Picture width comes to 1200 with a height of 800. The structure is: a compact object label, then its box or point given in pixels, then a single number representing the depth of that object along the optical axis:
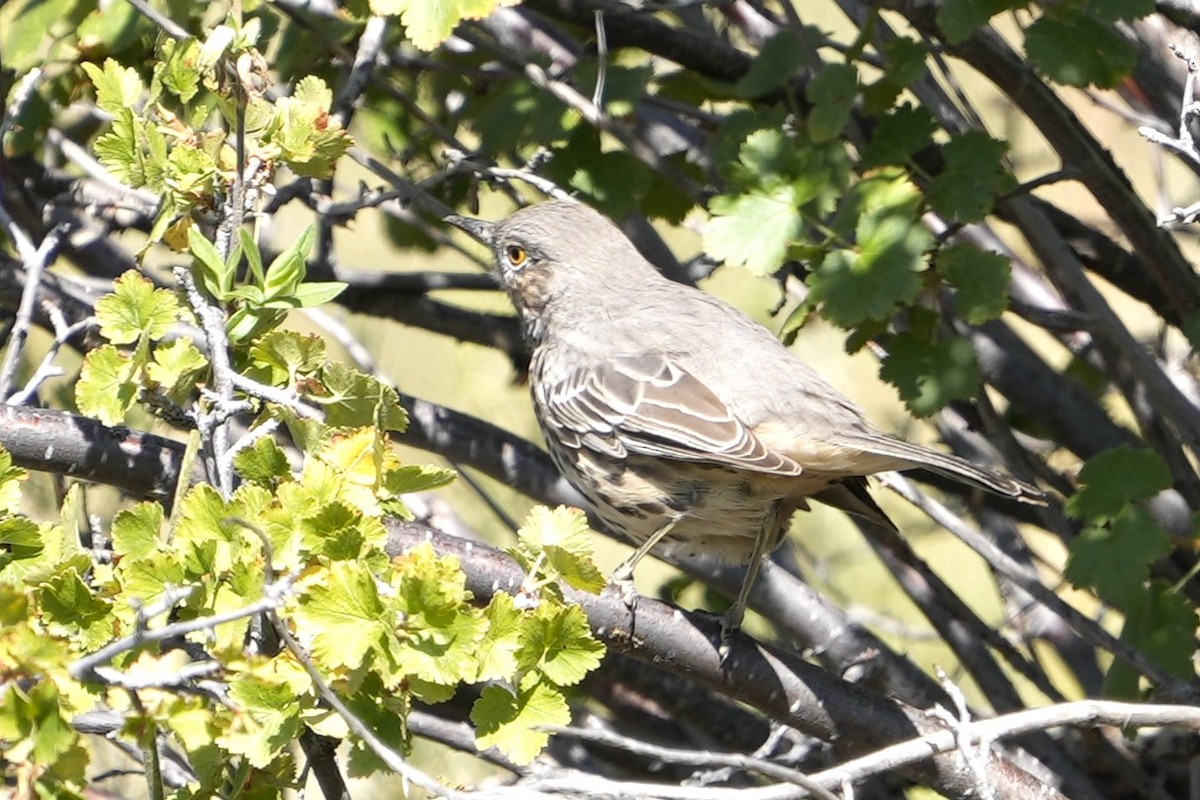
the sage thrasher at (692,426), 7.81
